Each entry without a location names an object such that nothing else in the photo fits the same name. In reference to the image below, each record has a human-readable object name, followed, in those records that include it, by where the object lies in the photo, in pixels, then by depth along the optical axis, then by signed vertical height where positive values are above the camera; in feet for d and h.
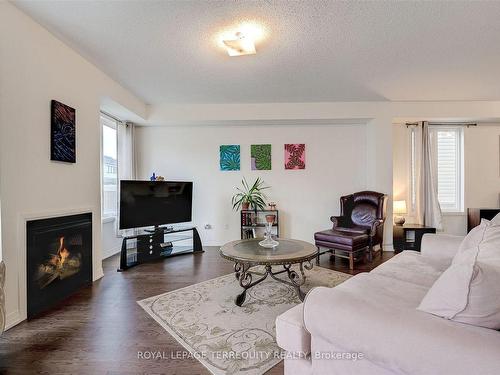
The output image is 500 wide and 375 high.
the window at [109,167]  13.99 +1.12
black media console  12.31 -2.99
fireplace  7.85 -2.32
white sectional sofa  2.89 -1.87
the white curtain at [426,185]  16.16 +0.04
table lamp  15.81 -1.31
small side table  14.92 -2.84
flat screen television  12.67 -0.78
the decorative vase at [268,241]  9.65 -2.02
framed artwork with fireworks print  8.61 +1.87
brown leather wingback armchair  12.33 -2.16
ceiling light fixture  8.30 +4.46
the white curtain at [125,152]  15.11 +2.05
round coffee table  8.03 -2.14
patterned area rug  5.86 -3.70
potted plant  15.96 -0.57
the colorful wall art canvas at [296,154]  16.63 +2.02
